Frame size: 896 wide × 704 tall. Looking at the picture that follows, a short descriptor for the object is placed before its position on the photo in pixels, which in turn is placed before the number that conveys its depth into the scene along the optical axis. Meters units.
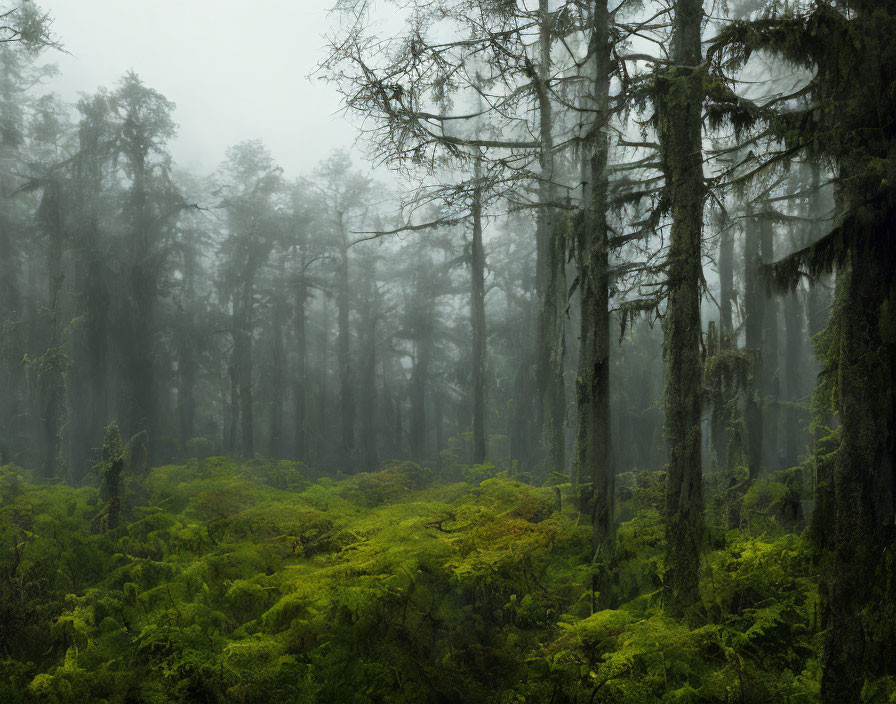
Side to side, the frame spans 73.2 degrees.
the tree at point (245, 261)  27.44
